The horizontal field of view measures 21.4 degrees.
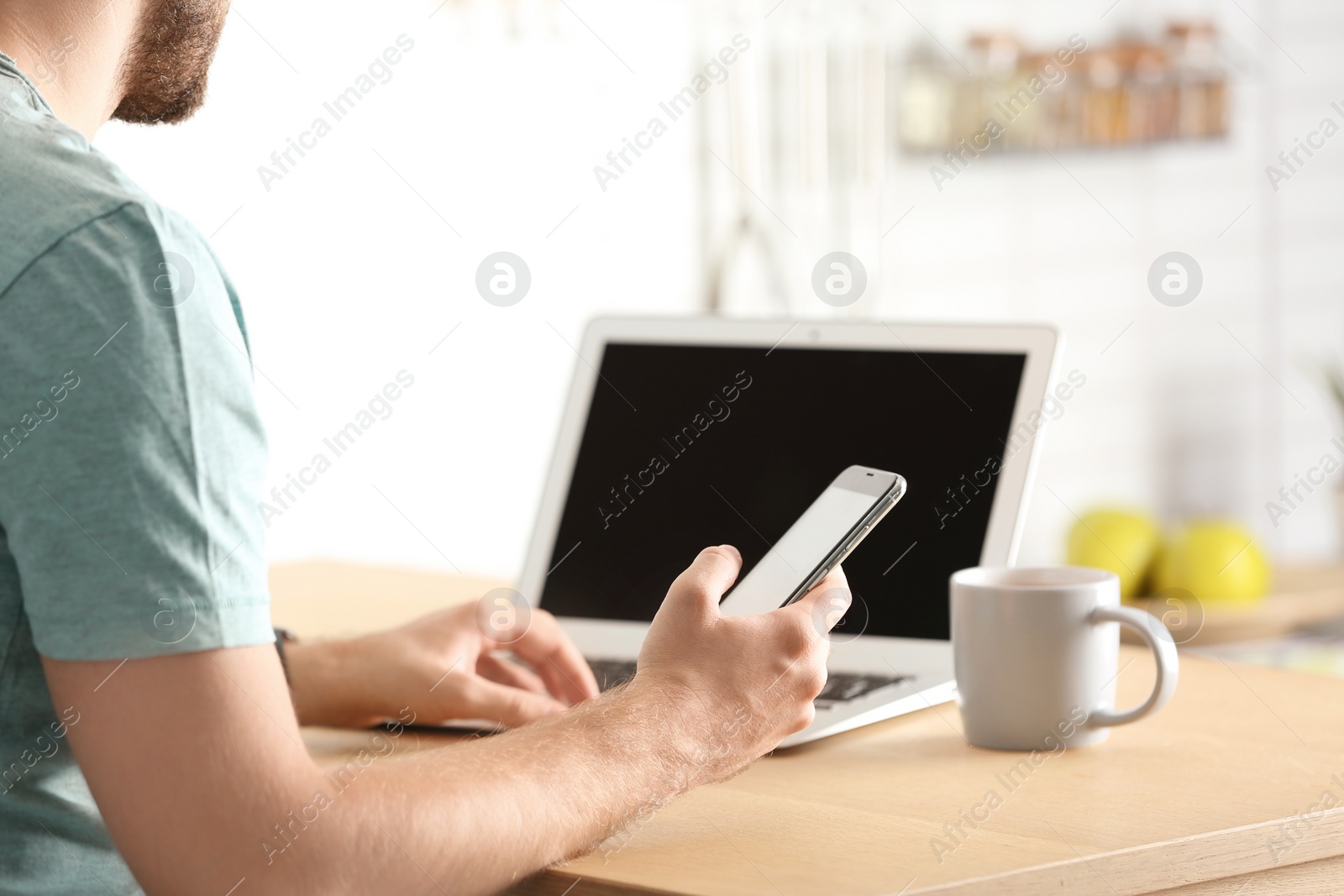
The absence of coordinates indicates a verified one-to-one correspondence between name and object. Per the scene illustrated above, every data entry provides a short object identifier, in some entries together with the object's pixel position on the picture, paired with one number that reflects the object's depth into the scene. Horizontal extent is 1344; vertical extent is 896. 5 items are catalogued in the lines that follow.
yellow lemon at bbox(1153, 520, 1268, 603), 2.94
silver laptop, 2.11
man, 1.77
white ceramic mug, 1.98
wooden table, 1.83
